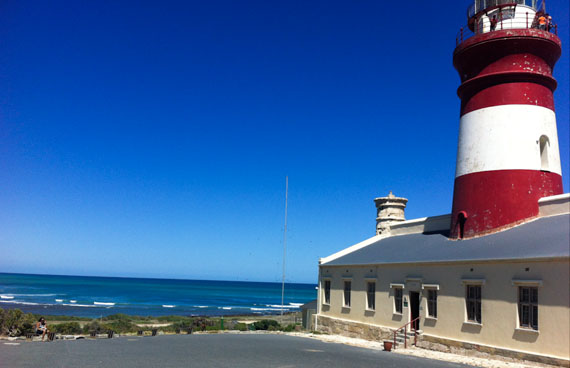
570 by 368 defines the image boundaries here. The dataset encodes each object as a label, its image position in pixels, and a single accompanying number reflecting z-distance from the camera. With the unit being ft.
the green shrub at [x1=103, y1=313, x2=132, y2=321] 146.60
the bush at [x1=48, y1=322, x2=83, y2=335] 96.07
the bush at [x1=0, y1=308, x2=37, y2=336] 81.03
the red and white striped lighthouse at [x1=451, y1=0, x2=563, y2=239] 59.47
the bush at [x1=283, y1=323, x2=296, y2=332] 94.47
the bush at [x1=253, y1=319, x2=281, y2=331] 103.65
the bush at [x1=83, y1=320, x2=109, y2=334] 99.43
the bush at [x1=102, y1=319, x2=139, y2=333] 105.09
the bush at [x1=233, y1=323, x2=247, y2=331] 105.73
